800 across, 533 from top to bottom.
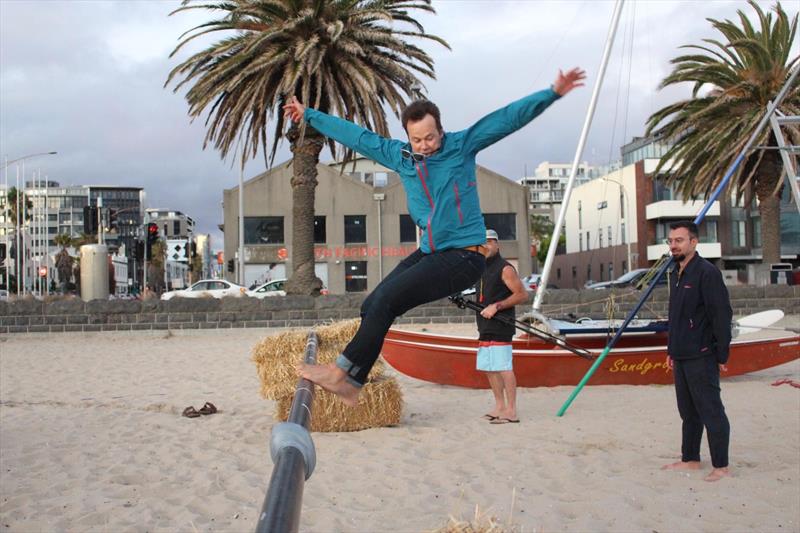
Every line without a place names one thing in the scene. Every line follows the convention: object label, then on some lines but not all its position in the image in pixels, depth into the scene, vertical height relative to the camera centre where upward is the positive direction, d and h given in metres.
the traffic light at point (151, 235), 28.22 +1.66
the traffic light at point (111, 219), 36.91 +3.10
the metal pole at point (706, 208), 8.94 +0.71
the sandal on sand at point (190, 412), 9.58 -1.66
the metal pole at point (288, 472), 1.62 -0.47
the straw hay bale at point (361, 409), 8.57 -1.52
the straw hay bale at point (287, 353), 8.71 -0.88
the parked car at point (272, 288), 35.51 -0.55
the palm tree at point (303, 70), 21.03 +5.74
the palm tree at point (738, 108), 24.98 +5.32
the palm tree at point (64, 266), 71.46 +1.55
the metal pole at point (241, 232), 42.88 +2.58
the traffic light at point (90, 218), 31.82 +2.63
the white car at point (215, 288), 34.34 -0.47
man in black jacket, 6.58 -0.69
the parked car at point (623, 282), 41.68 -0.86
